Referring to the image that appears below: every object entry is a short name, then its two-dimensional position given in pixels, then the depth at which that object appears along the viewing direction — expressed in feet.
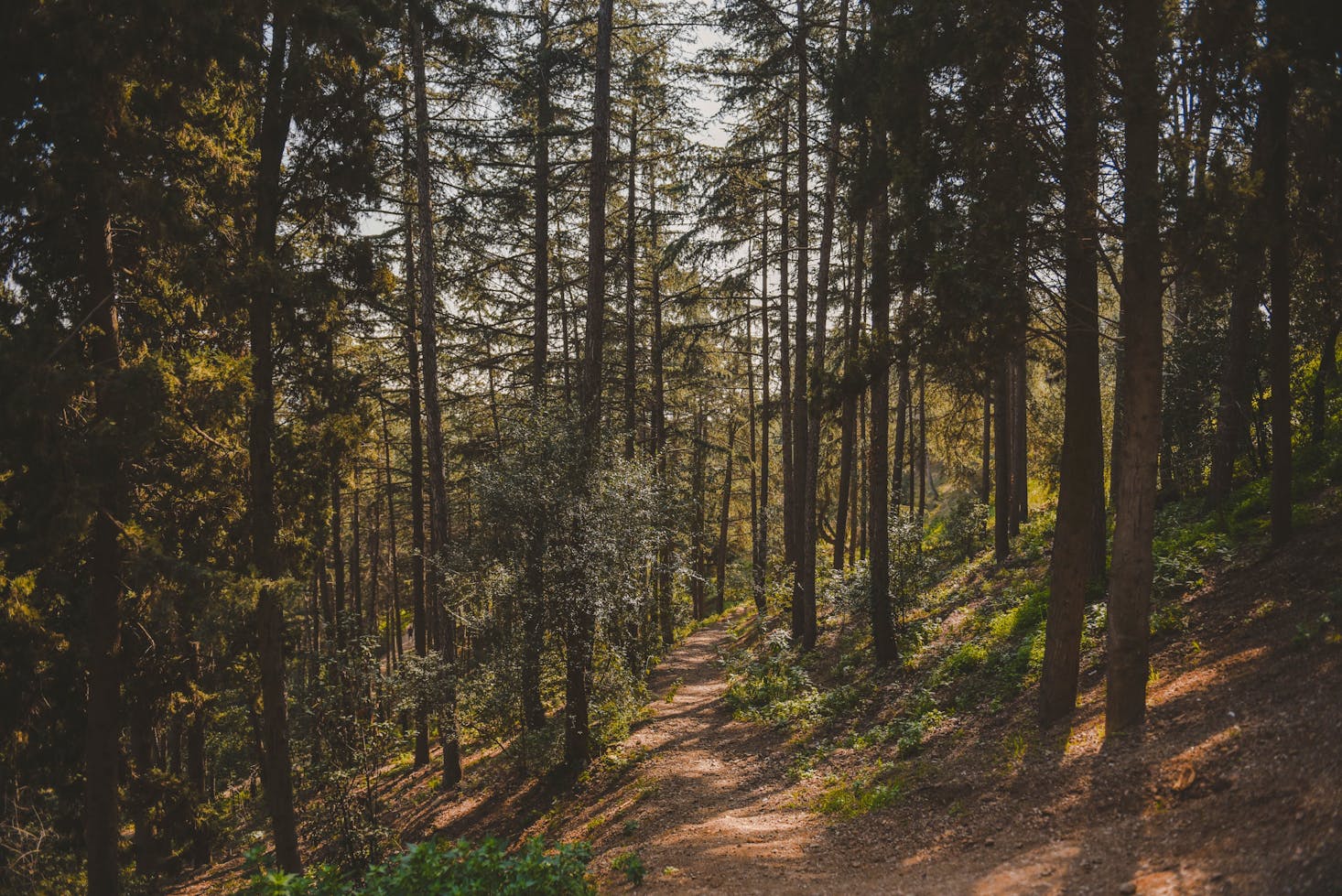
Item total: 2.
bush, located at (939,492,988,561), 70.64
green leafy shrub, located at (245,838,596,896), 20.67
